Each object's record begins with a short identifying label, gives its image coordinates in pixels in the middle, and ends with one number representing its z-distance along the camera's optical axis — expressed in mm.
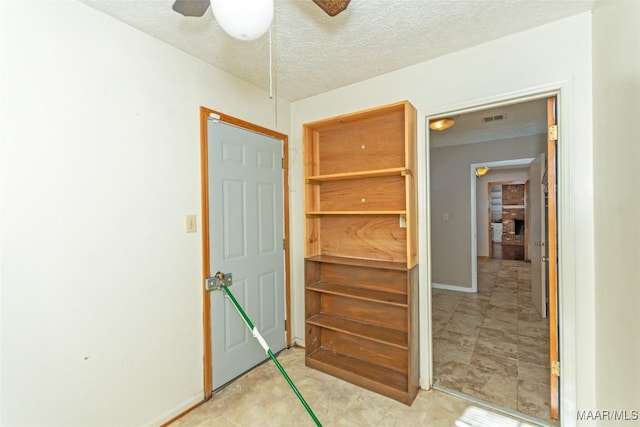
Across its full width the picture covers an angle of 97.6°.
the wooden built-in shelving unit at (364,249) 2008
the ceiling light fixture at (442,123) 3043
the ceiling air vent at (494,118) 3270
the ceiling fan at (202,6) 1105
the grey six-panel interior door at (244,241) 2076
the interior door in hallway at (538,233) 3225
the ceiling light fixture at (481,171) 6825
